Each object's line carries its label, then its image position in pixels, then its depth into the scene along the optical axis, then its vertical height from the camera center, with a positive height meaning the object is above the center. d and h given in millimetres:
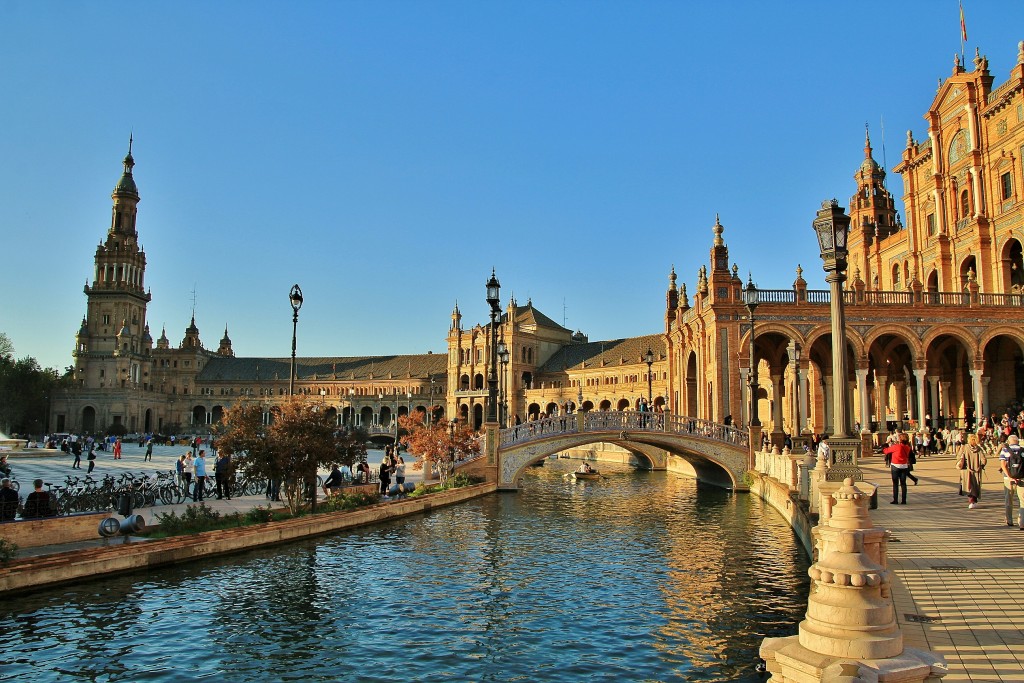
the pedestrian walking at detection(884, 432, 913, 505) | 18109 -964
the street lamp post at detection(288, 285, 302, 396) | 21609 +3336
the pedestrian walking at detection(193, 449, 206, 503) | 24266 -1729
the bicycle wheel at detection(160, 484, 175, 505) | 23784 -2170
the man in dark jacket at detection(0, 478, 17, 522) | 15755 -1588
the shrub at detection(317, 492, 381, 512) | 22219 -2326
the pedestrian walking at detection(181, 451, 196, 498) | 27297 -1576
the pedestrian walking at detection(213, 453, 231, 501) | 23962 -1697
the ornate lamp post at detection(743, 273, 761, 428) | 27266 +2350
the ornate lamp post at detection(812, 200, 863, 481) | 14391 +2276
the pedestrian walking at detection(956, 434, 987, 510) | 17141 -1041
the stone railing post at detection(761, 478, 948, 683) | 5539 -1521
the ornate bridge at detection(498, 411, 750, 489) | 33250 -720
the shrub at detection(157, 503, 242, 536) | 17547 -2272
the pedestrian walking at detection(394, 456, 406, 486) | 27172 -1845
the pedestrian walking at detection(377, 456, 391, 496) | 26997 -1925
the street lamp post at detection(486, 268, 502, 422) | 26703 +3277
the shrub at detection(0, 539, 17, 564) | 13484 -2208
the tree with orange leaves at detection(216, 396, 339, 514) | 19750 -527
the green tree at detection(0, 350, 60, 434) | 94250 +3664
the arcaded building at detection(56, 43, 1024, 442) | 38969 +5623
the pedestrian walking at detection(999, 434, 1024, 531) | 14477 -1037
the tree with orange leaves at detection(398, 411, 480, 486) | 31984 -1014
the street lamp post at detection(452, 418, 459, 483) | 32406 -993
